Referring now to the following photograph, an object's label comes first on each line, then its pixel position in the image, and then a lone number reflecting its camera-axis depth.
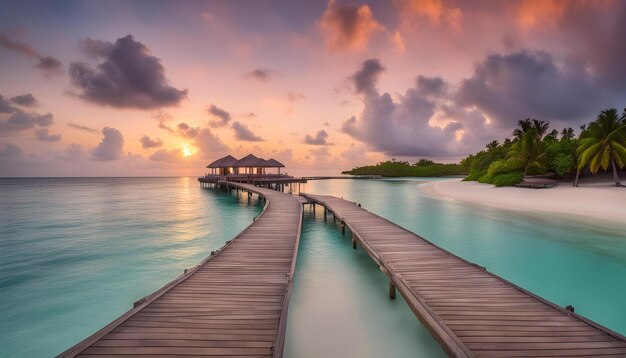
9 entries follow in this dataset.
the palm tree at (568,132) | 50.38
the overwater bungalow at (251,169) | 42.69
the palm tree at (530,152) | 30.89
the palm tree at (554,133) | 47.77
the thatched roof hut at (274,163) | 43.78
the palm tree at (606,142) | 24.20
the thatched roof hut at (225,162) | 45.64
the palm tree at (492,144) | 55.83
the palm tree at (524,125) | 39.16
